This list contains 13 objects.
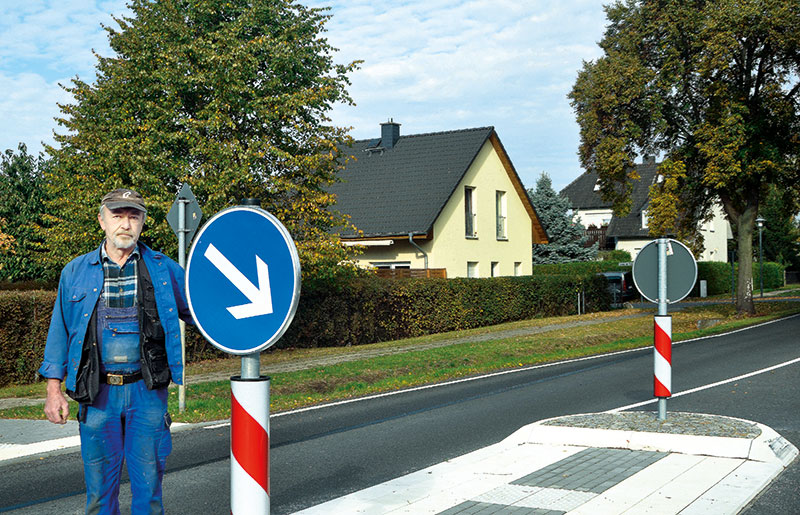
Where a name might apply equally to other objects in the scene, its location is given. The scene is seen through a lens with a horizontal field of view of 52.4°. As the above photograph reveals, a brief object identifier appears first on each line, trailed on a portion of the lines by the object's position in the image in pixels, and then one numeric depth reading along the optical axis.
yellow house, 32.88
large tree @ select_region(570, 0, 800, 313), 26.14
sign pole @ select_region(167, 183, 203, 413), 10.14
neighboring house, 64.88
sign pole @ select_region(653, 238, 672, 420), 8.30
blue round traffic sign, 3.28
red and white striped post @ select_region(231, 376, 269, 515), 3.25
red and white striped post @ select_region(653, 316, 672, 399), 8.28
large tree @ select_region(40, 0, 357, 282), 17.94
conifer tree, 51.88
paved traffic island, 5.65
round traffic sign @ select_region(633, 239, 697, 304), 8.28
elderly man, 4.01
